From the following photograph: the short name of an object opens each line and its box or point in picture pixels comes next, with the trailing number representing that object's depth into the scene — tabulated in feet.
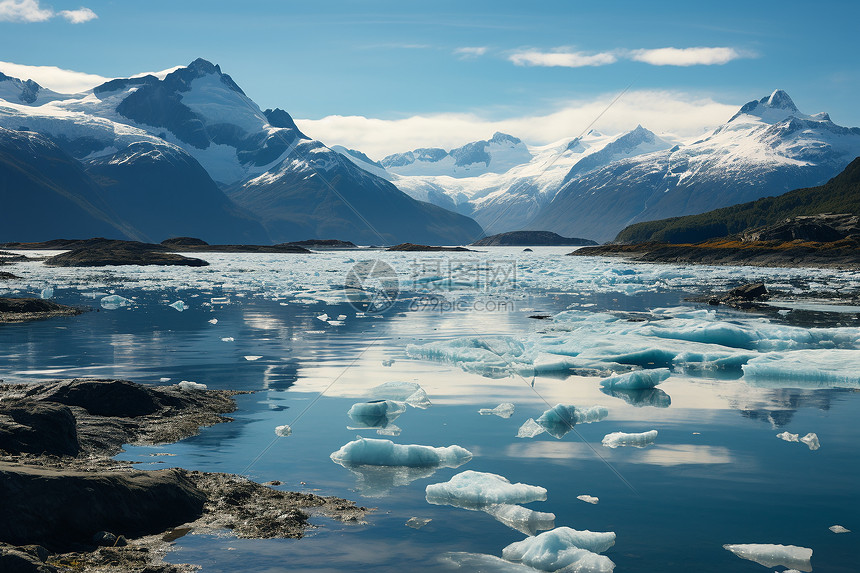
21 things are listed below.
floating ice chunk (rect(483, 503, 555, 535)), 29.40
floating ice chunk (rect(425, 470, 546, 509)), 31.91
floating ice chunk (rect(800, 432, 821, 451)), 41.12
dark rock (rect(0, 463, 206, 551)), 25.85
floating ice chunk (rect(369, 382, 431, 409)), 52.65
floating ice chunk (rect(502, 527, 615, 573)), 25.66
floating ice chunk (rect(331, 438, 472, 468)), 38.04
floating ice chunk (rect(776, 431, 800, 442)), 42.65
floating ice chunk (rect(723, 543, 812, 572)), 26.03
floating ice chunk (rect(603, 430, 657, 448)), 41.55
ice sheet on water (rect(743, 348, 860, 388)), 60.18
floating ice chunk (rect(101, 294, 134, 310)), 129.08
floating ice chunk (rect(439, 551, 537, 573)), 25.38
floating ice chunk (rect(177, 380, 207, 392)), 54.44
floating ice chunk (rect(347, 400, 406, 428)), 47.80
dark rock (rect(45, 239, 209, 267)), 309.83
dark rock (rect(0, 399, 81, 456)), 35.01
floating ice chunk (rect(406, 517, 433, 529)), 29.27
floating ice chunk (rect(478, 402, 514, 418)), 49.15
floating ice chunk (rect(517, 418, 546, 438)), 43.85
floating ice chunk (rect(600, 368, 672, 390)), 57.77
